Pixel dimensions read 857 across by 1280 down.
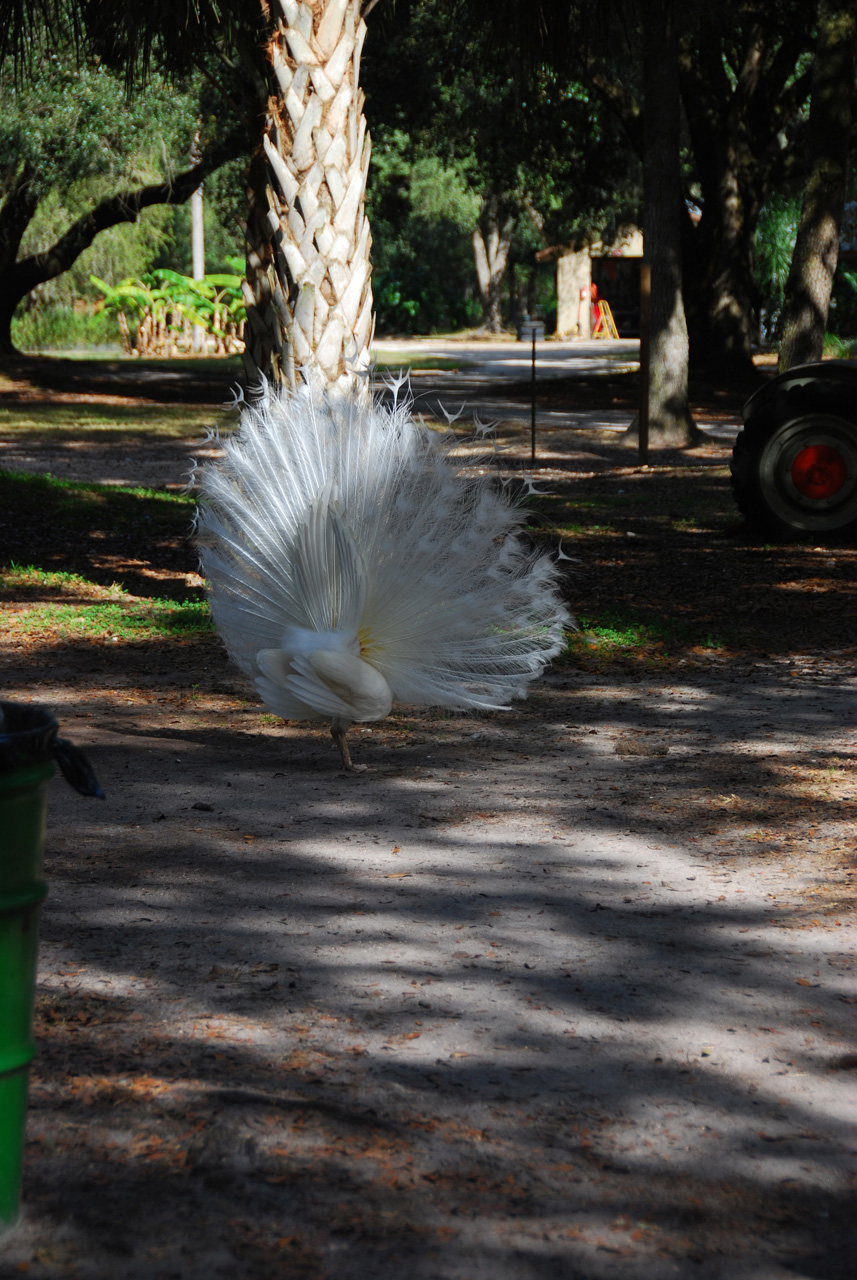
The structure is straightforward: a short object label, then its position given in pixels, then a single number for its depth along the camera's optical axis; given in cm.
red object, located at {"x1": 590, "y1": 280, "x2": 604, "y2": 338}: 5222
